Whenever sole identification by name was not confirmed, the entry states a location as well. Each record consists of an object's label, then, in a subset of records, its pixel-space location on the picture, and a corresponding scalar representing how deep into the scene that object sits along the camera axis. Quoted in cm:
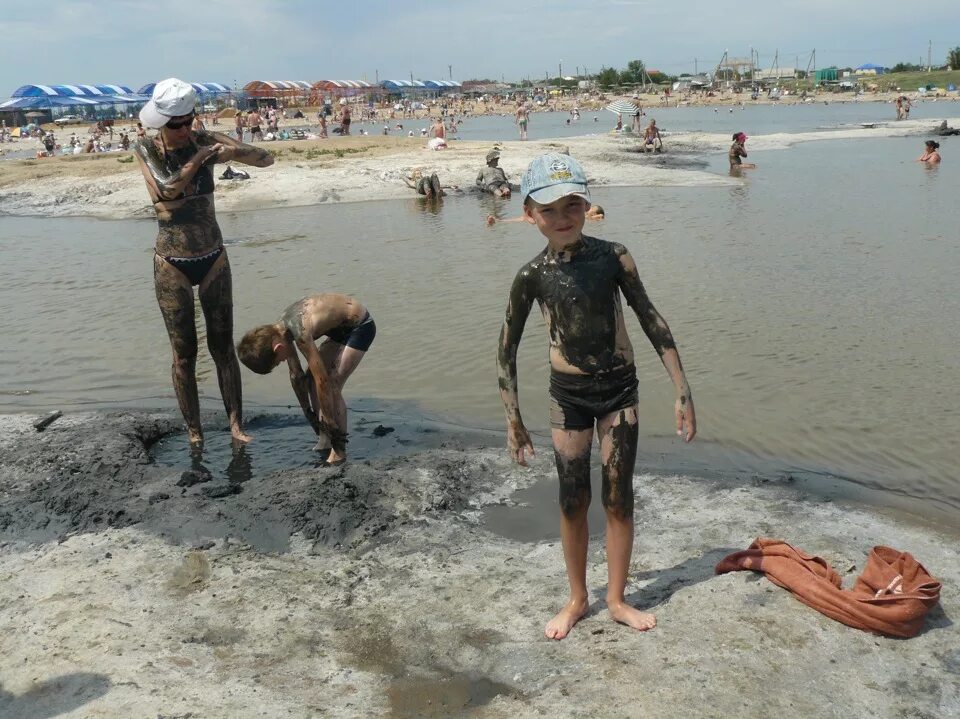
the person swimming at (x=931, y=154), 2161
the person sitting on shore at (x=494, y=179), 1864
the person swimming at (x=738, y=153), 2230
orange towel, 321
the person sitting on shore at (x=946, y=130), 3225
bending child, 516
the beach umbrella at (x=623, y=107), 3419
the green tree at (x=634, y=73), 12394
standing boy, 324
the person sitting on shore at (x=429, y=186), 1897
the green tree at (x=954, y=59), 9666
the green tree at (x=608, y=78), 12275
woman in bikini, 535
